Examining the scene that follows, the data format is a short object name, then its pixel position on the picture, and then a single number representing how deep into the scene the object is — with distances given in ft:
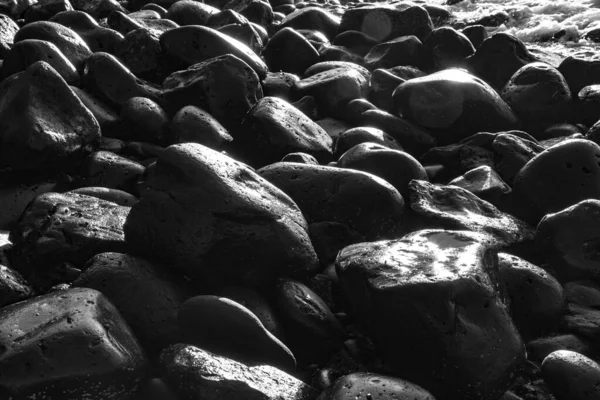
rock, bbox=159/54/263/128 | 16.89
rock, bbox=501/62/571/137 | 18.86
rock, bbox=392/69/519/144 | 17.53
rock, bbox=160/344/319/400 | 8.54
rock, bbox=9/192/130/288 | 11.10
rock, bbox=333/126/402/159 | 16.16
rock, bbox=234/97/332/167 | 15.52
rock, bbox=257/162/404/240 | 12.75
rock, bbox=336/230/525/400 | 9.61
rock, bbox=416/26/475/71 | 22.82
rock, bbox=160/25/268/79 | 19.02
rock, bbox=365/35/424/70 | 22.86
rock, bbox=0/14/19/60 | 18.75
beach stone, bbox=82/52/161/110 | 17.13
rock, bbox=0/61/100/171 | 13.37
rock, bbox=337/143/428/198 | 14.30
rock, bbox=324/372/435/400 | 8.77
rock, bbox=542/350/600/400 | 9.63
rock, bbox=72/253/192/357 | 10.00
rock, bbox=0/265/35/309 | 10.12
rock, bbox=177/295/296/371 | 9.43
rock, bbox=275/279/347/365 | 10.46
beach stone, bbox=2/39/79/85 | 16.49
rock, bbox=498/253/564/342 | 11.26
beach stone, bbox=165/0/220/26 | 25.08
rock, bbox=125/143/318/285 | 10.89
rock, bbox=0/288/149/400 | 8.41
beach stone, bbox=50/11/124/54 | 20.62
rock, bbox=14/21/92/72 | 18.30
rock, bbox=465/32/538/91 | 21.50
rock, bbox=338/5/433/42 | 25.73
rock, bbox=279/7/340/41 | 26.53
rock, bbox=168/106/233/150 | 15.43
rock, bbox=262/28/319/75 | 21.86
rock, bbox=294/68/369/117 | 18.79
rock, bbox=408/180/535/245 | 13.00
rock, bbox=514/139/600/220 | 14.39
